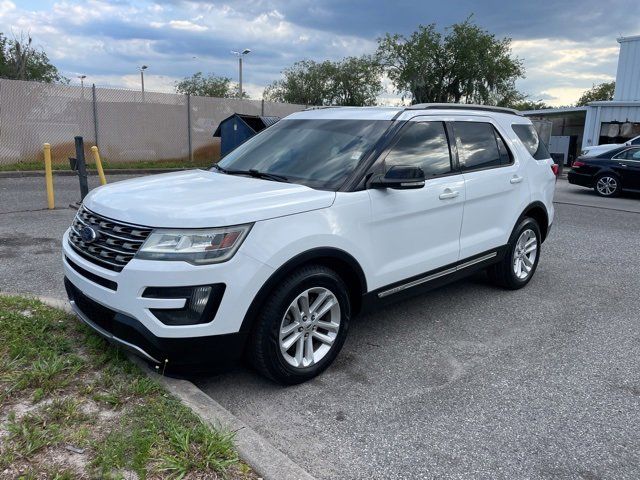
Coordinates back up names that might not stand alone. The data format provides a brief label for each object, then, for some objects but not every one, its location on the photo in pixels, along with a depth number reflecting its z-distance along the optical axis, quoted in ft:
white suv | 9.59
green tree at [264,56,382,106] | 160.66
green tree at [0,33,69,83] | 109.29
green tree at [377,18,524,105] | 127.95
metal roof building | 75.87
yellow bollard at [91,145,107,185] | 31.22
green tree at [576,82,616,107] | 226.99
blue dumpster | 49.42
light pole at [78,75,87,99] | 51.99
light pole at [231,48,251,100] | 123.11
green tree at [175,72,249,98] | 175.01
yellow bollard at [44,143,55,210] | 29.58
